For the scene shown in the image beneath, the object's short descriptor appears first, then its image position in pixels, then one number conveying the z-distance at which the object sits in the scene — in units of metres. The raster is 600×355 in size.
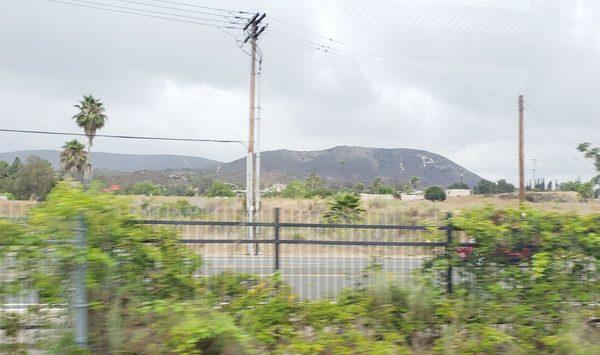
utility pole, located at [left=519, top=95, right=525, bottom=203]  28.41
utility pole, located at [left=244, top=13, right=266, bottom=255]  24.40
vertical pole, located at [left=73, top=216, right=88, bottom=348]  4.93
